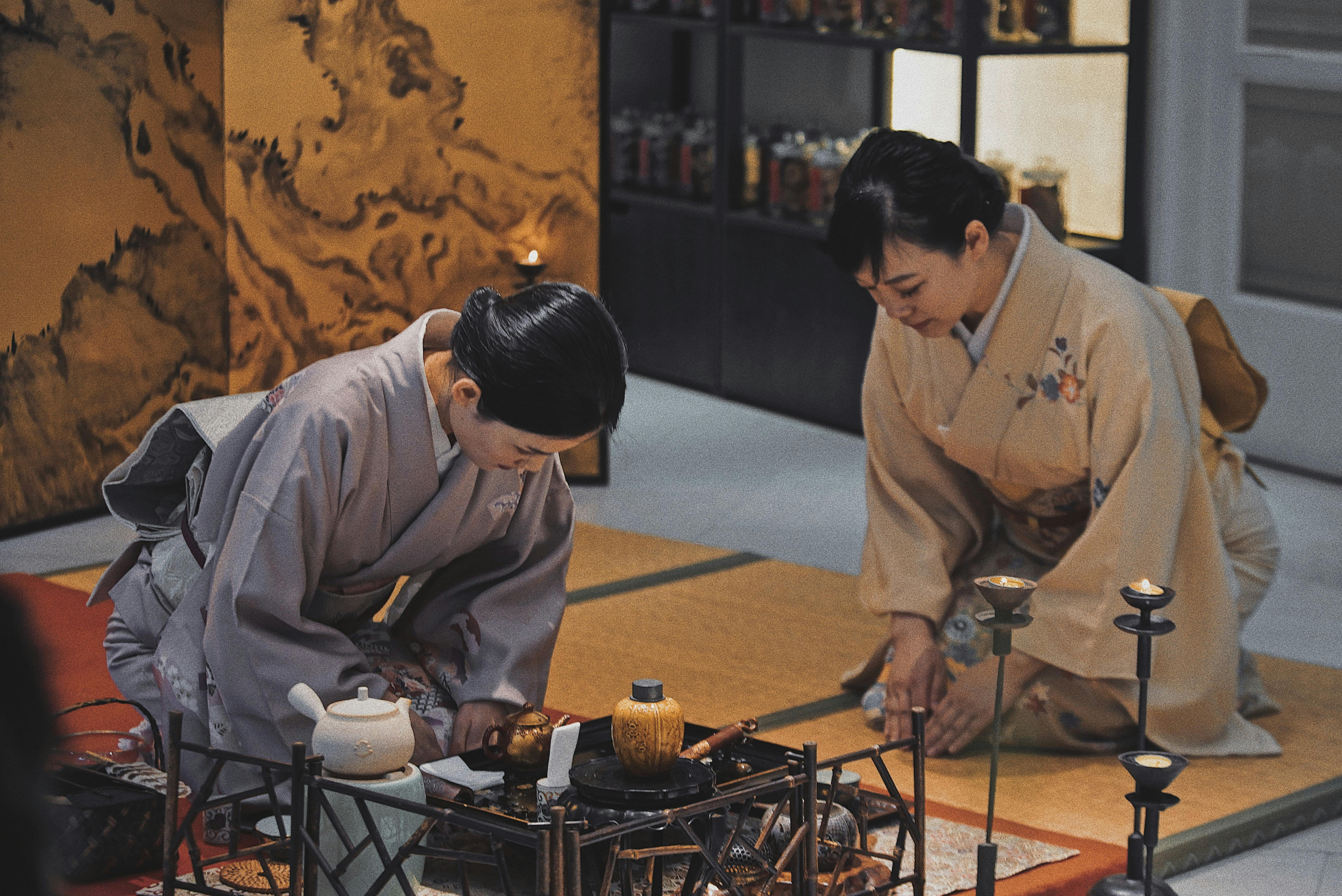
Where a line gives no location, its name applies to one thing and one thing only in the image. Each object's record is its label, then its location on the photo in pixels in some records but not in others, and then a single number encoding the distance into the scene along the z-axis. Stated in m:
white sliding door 9.80
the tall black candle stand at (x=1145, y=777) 3.58
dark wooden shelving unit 10.10
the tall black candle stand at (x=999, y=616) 3.67
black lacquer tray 4.31
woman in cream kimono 5.53
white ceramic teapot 3.79
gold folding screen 8.37
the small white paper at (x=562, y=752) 4.15
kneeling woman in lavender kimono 4.44
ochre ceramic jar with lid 3.91
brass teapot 4.40
